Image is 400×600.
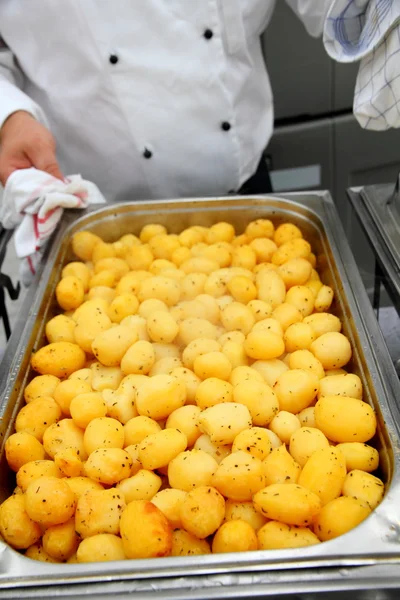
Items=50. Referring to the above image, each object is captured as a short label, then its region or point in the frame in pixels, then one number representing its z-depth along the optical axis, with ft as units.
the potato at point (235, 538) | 2.43
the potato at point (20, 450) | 2.98
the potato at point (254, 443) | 2.83
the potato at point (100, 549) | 2.47
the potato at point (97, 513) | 2.62
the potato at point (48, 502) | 2.60
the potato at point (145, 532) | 2.40
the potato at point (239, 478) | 2.64
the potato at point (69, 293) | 4.14
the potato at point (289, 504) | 2.48
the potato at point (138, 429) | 3.10
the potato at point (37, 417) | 3.18
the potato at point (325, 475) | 2.65
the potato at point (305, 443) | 2.85
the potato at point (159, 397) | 3.16
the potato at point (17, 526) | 2.62
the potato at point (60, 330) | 3.84
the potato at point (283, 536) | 2.45
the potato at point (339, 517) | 2.47
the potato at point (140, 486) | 2.81
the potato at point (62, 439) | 3.08
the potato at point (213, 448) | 2.99
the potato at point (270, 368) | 3.42
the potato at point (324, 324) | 3.65
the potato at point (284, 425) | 3.05
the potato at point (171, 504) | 2.66
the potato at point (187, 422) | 3.09
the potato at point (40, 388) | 3.40
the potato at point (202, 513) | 2.51
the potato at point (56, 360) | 3.56
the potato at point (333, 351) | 3.43
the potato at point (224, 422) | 2.94
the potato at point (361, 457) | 2.81
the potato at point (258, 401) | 3.10
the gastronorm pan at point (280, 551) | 2.21
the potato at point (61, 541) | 2.63
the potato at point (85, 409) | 3.15
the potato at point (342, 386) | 3.14
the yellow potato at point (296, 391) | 3.18
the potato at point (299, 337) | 3.58
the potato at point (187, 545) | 2.56
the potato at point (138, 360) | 3.50
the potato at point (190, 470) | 2.77
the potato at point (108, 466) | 2.82
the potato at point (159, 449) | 2.88
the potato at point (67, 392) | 3.33
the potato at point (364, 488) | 2.56
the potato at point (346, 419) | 2.87
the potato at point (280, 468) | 2.72
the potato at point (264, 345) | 3.46
